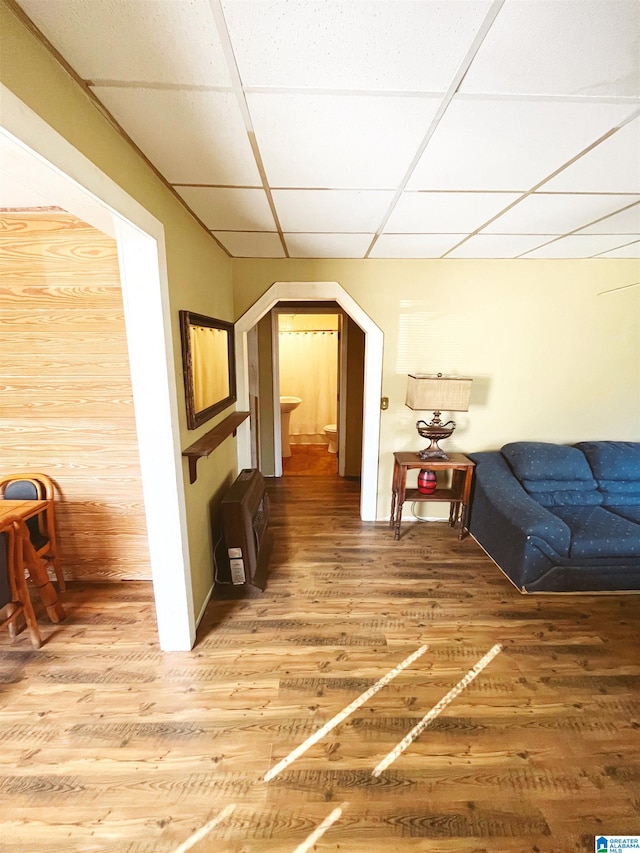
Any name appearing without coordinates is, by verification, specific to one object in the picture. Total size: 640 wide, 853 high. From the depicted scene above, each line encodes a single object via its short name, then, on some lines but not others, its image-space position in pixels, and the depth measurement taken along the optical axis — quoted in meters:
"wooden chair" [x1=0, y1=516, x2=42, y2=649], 1.63
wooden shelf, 1.75
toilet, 5.32
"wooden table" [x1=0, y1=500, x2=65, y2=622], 1.81
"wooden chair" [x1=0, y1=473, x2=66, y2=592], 2.04
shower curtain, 5.85
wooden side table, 2.76
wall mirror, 1.79
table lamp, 2.59
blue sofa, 2.15
